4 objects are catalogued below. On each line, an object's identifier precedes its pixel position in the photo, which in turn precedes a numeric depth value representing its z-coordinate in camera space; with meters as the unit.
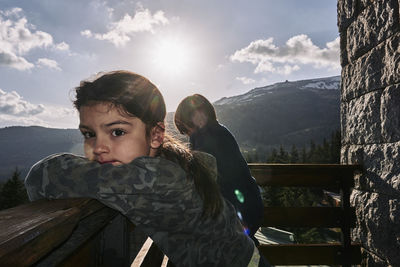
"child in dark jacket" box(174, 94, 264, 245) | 2.18
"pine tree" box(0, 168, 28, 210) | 29.94
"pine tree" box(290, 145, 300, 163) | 49.39
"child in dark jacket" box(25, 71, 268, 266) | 0.76
